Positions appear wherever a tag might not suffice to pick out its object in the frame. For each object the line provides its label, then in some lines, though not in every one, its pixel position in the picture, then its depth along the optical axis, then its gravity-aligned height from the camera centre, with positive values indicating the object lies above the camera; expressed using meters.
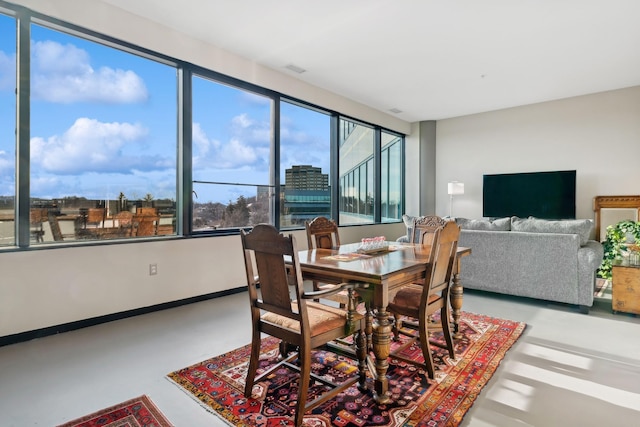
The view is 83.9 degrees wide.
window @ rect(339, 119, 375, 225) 6.15 +0.72
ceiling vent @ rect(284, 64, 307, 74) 4.62 +1.89
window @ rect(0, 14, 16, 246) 2.80 +0.66
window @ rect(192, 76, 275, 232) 4.09 +0.68
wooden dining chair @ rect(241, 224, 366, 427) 1.72 -0.57
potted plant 3.79 -0.34
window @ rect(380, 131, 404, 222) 7.29 +0.71
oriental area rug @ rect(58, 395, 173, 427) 1.75 -1.04
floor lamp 6.83 +0.45
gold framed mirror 5.42 +0.03
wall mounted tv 5.98 +0.30
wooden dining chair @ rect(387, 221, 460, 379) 2.17 -0.56
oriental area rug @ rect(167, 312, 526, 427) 1.80 -1.03
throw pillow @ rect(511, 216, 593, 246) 3.59 -0.16
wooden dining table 1.93 -0.38
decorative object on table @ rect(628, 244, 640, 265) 3.48 -0.42
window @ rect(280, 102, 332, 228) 5.07 +0.72
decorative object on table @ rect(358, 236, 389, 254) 2.68 -0.27
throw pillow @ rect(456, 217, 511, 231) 4.04 -0.15
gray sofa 3.55 -0.50
